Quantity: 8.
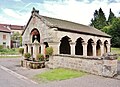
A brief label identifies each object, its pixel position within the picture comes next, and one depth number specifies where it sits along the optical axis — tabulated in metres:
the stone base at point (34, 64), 9.33
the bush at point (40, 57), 9.80
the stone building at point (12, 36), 27.40
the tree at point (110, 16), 38.50
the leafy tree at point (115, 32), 25.12
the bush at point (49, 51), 9.19
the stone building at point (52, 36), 9.65
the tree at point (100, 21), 34.30
